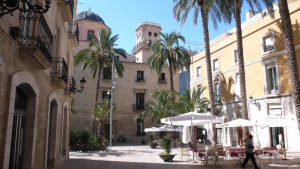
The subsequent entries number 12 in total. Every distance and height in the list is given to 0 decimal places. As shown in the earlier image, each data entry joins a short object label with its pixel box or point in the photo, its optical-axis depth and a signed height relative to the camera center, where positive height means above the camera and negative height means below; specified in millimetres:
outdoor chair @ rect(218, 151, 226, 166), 11316 -1610
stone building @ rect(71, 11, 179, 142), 32375 +4298
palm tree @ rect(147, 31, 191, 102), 27812 +8117
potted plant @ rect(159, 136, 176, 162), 12961 -1744
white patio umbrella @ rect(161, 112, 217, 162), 11711 +141
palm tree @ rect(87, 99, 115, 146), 21266 +461
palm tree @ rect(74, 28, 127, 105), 25750 +7609
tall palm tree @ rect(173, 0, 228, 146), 19705 +9786
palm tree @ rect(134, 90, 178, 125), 27250 +1279
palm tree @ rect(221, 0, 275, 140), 17562 +6370
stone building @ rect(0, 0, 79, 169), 4773 +892
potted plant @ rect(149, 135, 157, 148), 22766 -2348
